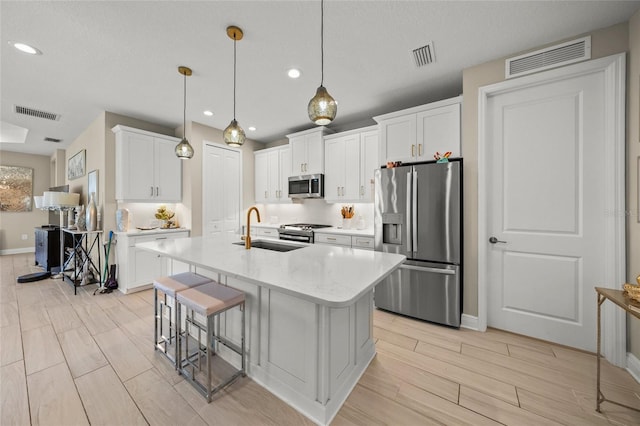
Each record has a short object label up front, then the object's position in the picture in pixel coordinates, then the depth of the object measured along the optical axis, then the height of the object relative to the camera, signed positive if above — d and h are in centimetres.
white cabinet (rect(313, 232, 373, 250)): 330 -41
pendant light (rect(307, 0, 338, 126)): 161 +71
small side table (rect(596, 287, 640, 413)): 132 -51
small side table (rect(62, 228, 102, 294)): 380 -67
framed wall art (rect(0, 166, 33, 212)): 614 +61
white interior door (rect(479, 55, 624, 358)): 208 +5
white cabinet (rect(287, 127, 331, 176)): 412 +109
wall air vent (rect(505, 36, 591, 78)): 205 +141
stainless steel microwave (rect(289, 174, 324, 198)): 412 +45
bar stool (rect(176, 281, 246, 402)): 162 -69
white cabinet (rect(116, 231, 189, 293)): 356 -80
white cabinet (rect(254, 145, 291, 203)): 475 +78
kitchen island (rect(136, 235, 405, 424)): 133 -75
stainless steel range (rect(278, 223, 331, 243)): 384 -33
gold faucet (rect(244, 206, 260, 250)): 213 -25
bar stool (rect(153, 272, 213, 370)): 193 -62
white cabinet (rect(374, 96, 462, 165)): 272 +98
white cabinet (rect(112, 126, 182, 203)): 370 +74
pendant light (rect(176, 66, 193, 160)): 276 +72
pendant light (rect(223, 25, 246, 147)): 222 +72
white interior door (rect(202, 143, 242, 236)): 439 +45
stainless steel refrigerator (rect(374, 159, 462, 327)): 256 -28
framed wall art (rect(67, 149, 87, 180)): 452 +95
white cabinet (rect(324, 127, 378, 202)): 366 +76
